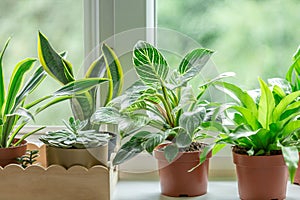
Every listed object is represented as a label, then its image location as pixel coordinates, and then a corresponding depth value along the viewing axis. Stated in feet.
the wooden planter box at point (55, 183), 4.91
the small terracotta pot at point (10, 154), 5.11
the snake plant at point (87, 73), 5.09
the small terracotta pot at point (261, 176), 4.89
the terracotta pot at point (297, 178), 5.24
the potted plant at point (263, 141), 4.89
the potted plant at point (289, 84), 5.12
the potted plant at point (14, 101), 5.14
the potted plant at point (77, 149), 4.94
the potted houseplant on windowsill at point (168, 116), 4.82
